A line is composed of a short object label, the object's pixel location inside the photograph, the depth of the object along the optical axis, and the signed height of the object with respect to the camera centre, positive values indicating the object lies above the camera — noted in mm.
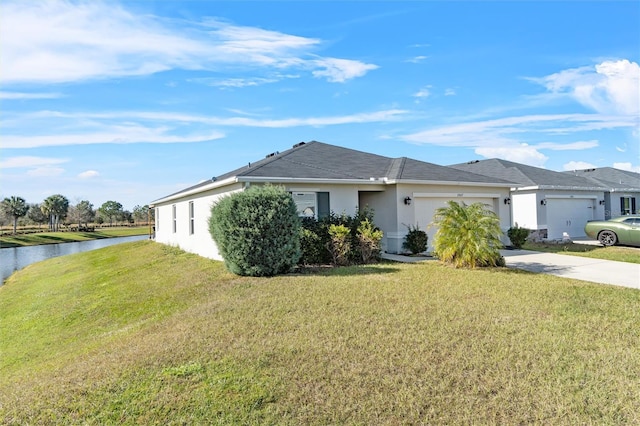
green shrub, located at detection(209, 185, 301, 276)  9344 -273
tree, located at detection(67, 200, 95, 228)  65875 +2238
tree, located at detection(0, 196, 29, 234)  51969 +2832
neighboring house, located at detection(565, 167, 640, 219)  22016 +1216
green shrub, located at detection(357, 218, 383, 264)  11305 -726
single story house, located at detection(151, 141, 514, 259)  12492 +1147
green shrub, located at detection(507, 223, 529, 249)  15070 -874
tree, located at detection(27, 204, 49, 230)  62656 +1988
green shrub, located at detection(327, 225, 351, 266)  10961 -752
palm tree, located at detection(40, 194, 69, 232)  58906 +2915
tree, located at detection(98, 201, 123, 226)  71338 +2864
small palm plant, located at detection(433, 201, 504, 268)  9688 -571
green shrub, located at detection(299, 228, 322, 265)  10992 -841
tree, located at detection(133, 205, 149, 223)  72244 +1932
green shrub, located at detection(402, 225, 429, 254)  13180 -865
